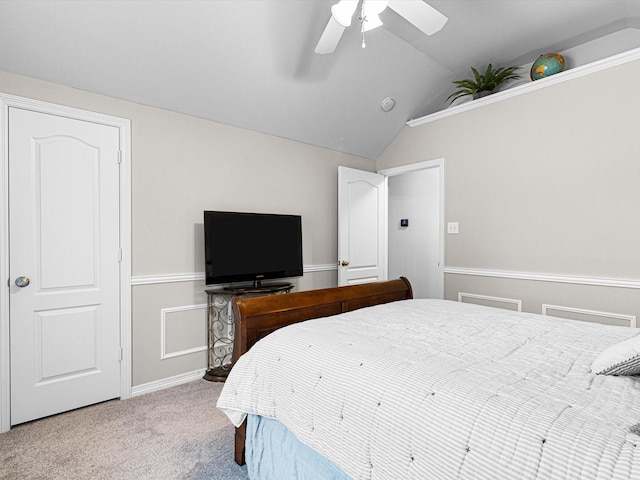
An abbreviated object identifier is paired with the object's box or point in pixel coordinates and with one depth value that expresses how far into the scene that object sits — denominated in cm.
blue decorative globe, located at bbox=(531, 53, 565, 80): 293
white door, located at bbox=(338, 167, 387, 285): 390
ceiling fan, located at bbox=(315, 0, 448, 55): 188
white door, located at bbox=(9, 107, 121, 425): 226
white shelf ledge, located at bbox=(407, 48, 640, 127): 257
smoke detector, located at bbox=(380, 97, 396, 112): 366
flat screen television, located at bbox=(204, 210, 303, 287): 291
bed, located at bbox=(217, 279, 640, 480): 83
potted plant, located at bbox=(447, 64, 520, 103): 328
